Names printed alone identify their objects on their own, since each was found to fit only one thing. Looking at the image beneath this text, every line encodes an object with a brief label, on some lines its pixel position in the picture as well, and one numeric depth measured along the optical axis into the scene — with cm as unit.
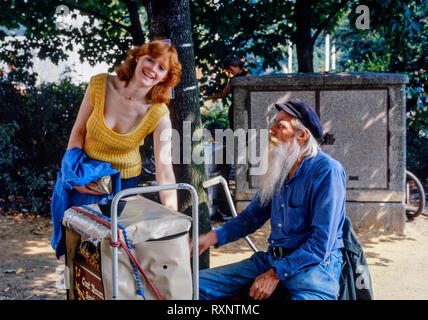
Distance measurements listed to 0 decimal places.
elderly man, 259
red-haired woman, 301
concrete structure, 681
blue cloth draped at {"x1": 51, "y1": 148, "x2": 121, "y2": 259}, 290
